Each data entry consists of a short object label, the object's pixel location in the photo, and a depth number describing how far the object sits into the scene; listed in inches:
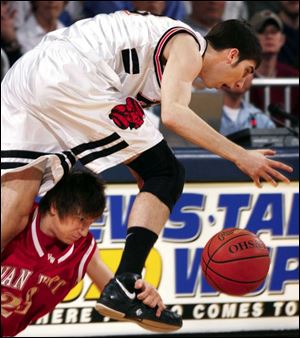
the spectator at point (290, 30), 758.9
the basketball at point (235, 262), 454.5
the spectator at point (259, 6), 751.5
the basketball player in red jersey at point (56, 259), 422.1
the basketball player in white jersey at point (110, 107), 417.5
